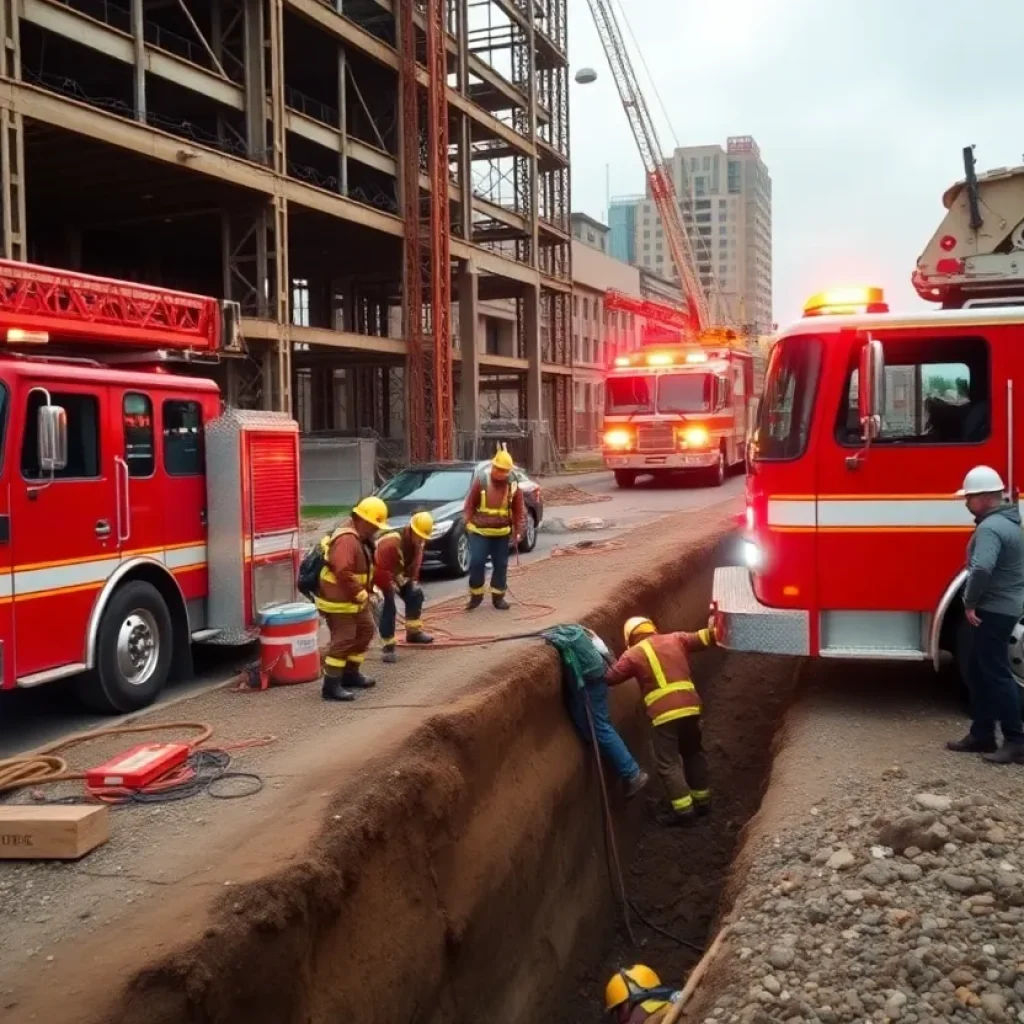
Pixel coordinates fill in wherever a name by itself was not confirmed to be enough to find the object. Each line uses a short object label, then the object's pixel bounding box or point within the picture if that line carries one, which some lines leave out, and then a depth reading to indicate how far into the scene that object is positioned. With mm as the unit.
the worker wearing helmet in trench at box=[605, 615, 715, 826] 8461
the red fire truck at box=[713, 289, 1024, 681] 7293
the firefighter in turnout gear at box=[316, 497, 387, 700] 7699
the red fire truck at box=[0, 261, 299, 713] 7160
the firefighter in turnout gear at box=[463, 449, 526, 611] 10805
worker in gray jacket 6469
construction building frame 22969
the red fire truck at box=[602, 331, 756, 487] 26375
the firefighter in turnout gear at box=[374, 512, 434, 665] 8773
